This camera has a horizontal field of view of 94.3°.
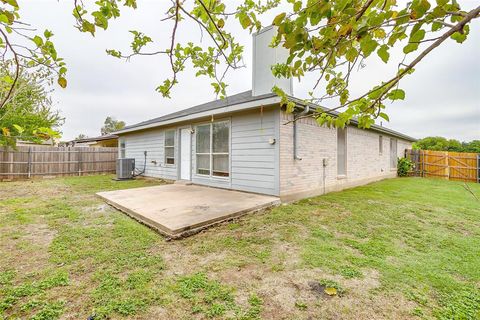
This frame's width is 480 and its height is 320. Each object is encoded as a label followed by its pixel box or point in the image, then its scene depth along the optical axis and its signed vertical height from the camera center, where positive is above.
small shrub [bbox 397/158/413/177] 13.27 -0.24
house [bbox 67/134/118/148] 17.49 +1.73
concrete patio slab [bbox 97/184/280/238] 3.77 -0.97
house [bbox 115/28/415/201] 5.79 +0.46
